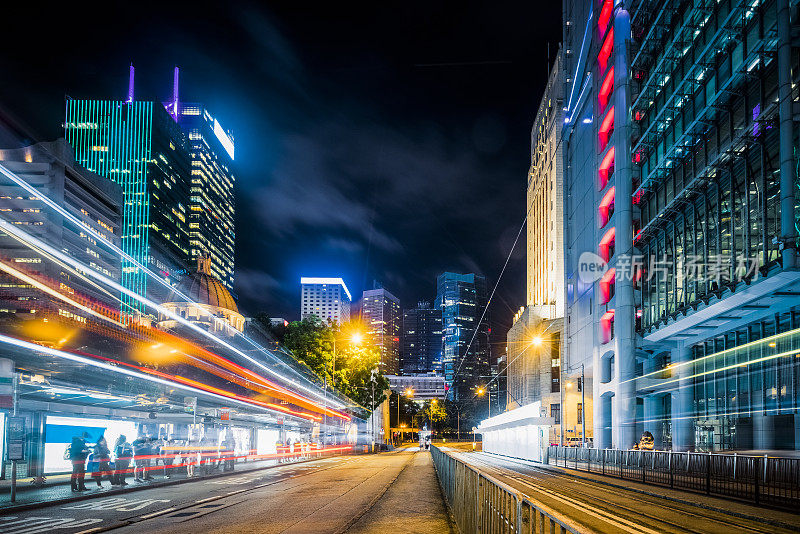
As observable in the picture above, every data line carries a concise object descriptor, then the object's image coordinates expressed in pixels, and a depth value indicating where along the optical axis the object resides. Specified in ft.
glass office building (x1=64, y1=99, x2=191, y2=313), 551.59
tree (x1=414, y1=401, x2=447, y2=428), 502.13
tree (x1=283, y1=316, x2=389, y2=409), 238.07
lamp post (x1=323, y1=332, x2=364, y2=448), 204.71
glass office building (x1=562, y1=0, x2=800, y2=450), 106.63
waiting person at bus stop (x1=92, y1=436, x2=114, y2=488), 76.79
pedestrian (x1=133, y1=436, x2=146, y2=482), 84.48
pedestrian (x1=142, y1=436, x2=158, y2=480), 86.39
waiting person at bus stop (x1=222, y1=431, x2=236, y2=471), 111.03
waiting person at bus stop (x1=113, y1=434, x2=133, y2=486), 79.60
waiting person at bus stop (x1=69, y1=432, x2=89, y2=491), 67.77
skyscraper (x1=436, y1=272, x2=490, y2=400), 533.96
